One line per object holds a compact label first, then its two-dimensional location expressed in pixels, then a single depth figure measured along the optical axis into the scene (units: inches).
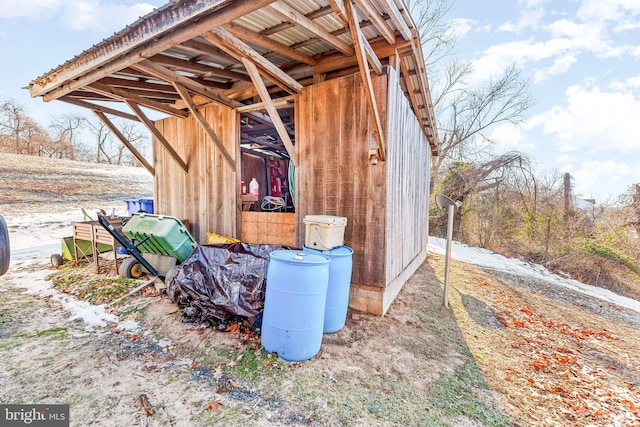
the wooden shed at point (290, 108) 91.4
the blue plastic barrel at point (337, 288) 104.5
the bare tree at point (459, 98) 468.4
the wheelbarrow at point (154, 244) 135.9
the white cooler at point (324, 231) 110.7
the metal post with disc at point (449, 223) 143.0
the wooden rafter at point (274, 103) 143.1
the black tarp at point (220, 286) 103.2
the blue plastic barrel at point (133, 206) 225.5
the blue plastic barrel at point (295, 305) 84.5
